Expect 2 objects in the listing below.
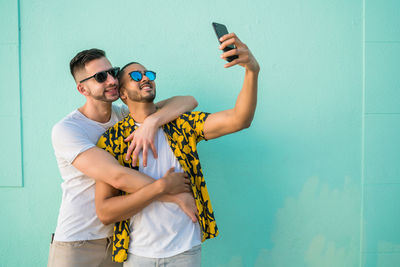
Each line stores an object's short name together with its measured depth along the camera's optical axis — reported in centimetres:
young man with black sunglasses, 191
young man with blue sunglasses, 188
